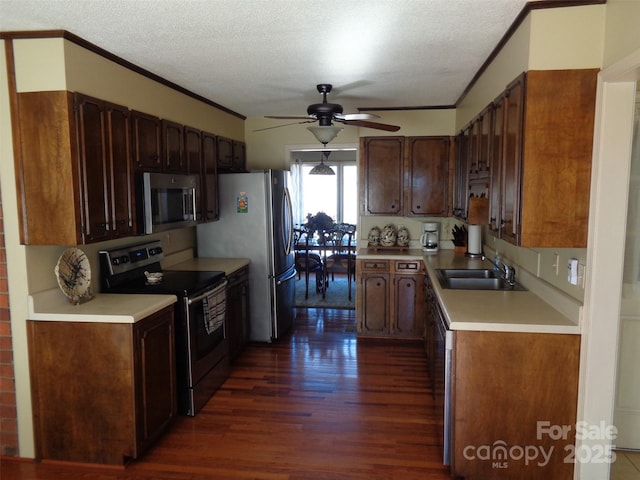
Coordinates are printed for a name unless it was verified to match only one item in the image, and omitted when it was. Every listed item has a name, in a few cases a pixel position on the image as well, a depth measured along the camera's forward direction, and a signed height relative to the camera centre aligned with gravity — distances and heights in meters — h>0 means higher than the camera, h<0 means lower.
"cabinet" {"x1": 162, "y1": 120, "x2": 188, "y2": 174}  3.49 +0.41
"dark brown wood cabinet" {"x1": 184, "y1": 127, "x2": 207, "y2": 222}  3.88 +0.35
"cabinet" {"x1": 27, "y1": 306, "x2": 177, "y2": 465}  2.53 -1.06
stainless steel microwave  3.08 -0.01
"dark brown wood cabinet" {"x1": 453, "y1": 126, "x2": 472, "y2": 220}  3.80 +0.22
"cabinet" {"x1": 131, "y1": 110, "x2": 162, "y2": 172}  3.07 +0.41
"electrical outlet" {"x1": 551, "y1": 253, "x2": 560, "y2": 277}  2.56 -0.36
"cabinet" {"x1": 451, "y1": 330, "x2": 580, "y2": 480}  2.28 -1.03
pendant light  8.51 +0.56
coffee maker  4.81 -0.41
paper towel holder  4.36 -0.41
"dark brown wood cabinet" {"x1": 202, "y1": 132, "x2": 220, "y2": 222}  4.19 +0.21
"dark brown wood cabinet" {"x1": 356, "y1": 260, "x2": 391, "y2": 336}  4.63 -1.00
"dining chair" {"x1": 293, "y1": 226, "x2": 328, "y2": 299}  6.45 -0.91
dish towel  3.34 -0.82
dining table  6.50 -0.71
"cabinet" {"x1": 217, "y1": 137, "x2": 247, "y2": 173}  4.69 +0.48
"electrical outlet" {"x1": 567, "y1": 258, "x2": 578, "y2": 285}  2.27 -0.36
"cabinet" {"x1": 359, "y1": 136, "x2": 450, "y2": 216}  4.75 +0.26
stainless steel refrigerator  4.46 -0.36
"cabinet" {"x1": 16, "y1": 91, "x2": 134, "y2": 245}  2.46 +0.18
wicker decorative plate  2.63 -0.43
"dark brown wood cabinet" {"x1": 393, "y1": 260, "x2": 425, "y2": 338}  4.55 -1.01
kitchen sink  3.44 -0.63
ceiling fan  3.50 +0.63
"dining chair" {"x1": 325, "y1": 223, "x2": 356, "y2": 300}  6.54 -0.79
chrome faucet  3.20 -0.53
